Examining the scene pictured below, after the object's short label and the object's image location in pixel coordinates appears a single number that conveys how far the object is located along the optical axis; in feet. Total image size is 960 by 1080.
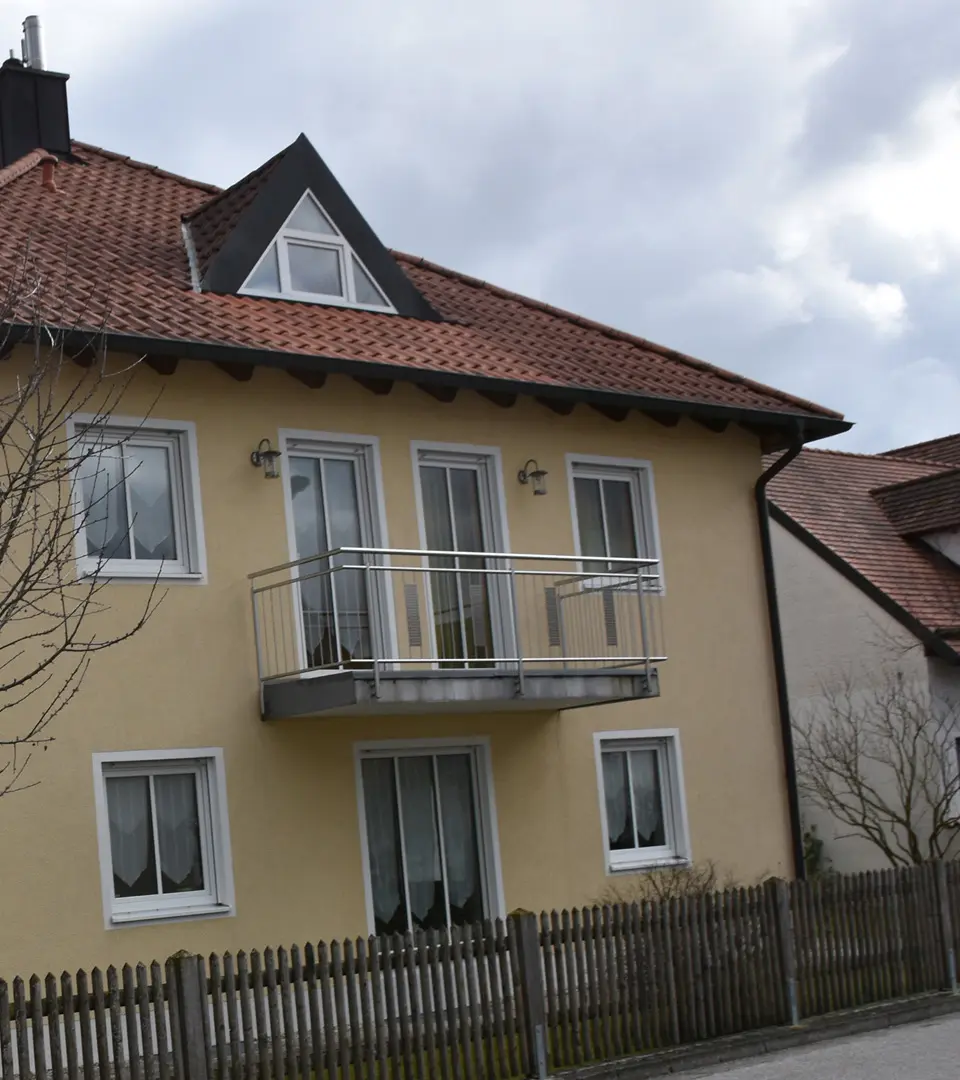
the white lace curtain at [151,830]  46.06
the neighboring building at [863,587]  75.97
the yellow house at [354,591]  46.50
